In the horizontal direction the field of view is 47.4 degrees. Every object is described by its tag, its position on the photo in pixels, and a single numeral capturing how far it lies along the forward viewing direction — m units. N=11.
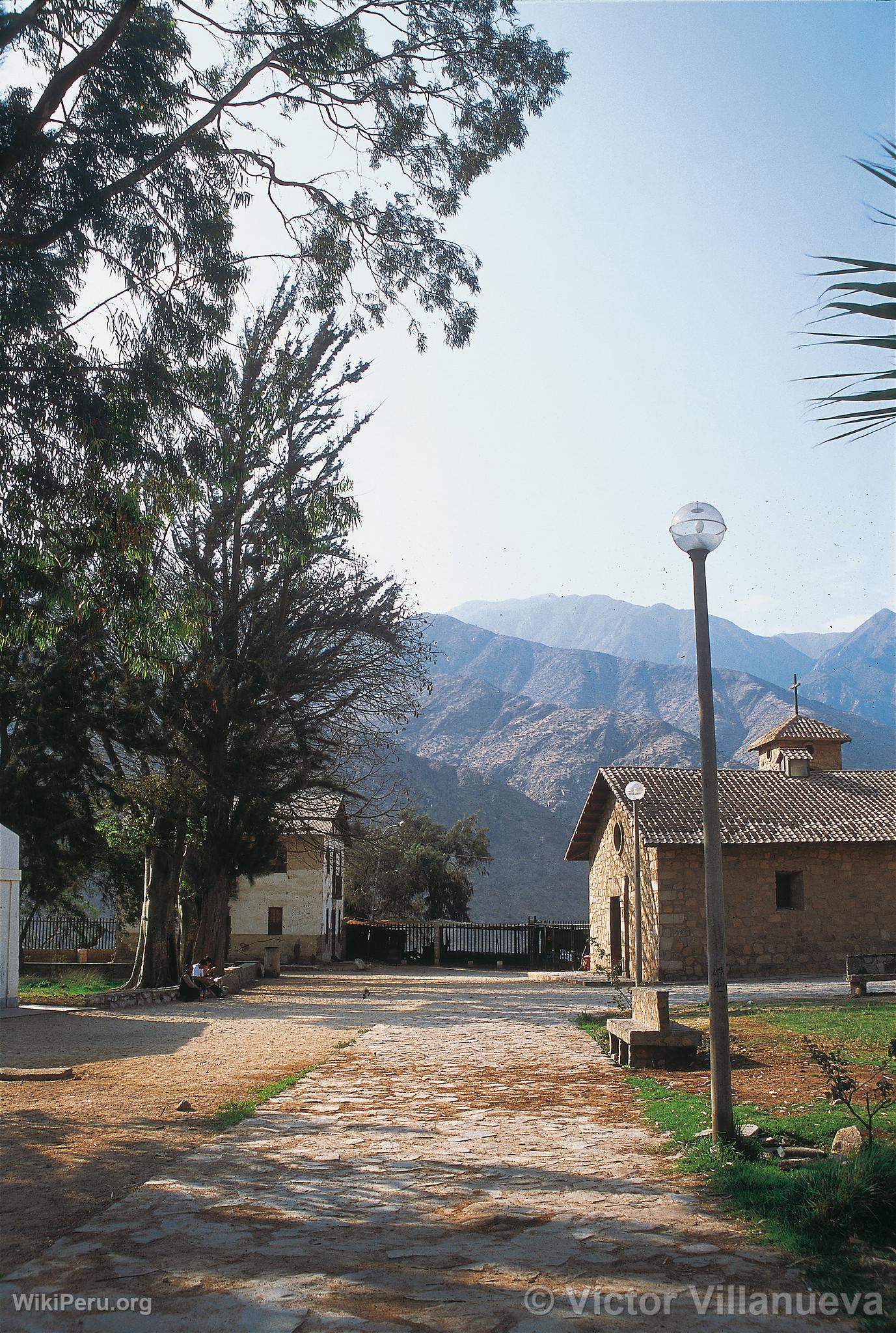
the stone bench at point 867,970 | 16.14
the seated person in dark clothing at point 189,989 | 19.55
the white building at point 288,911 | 38.59
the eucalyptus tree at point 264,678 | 20.83
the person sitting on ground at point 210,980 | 20.42
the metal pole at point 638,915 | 17.05
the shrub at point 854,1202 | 4.12
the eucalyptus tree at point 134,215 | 9.12
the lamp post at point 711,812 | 5.90
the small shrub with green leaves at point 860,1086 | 5.21
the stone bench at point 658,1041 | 9.27
